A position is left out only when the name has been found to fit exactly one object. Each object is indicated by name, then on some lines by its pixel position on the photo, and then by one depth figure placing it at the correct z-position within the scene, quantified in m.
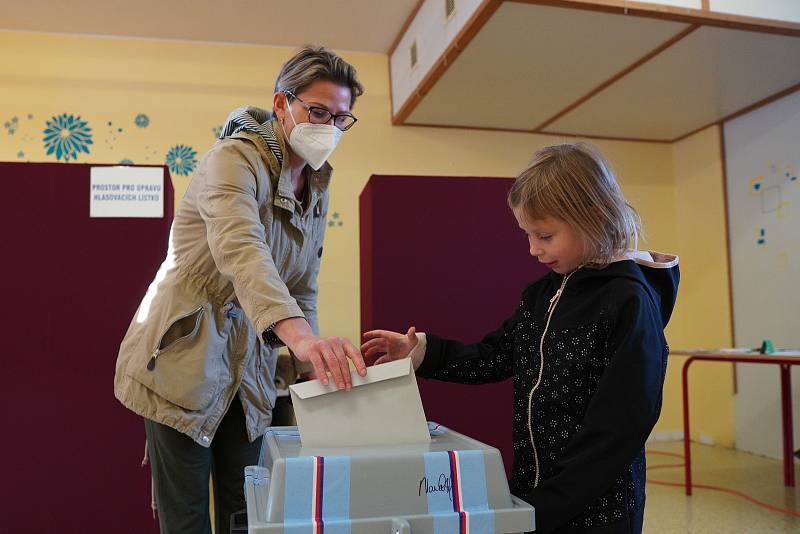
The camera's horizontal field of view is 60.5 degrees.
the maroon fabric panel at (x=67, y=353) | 2.27
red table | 2.98
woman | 1.16
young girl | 0.92
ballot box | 0.77
